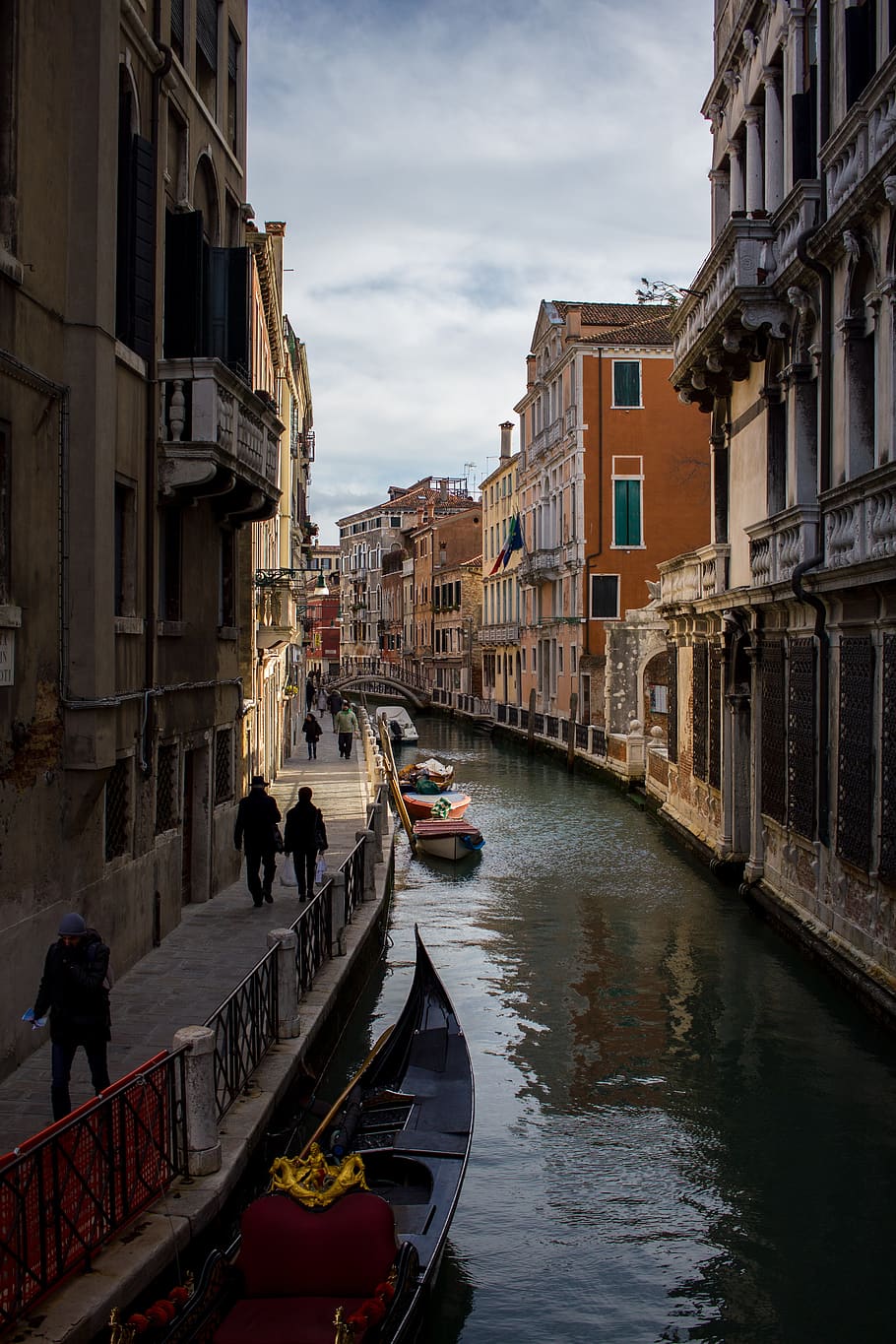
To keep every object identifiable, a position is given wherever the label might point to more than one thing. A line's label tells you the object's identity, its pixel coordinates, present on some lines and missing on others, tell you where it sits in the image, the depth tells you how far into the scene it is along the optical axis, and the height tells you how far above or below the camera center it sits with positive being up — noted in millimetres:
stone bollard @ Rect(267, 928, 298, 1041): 8141 -2059
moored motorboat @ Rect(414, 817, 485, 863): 19391 -2653
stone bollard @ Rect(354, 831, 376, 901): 13633 -2218
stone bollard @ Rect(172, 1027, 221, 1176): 5941 -2034
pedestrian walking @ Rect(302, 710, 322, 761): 32062 -1652
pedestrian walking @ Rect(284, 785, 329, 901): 12062 -1645
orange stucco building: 34875 +5432
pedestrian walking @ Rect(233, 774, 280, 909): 12047 -1556
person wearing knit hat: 6109 -1572
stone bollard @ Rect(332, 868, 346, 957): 10891 -2115
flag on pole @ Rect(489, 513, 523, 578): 41188 +3997
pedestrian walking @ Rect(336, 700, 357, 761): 31656 -1633
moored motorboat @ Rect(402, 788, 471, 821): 22078 -2450
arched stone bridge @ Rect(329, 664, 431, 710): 61125 -1011
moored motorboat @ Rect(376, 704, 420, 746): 40906 -1980
